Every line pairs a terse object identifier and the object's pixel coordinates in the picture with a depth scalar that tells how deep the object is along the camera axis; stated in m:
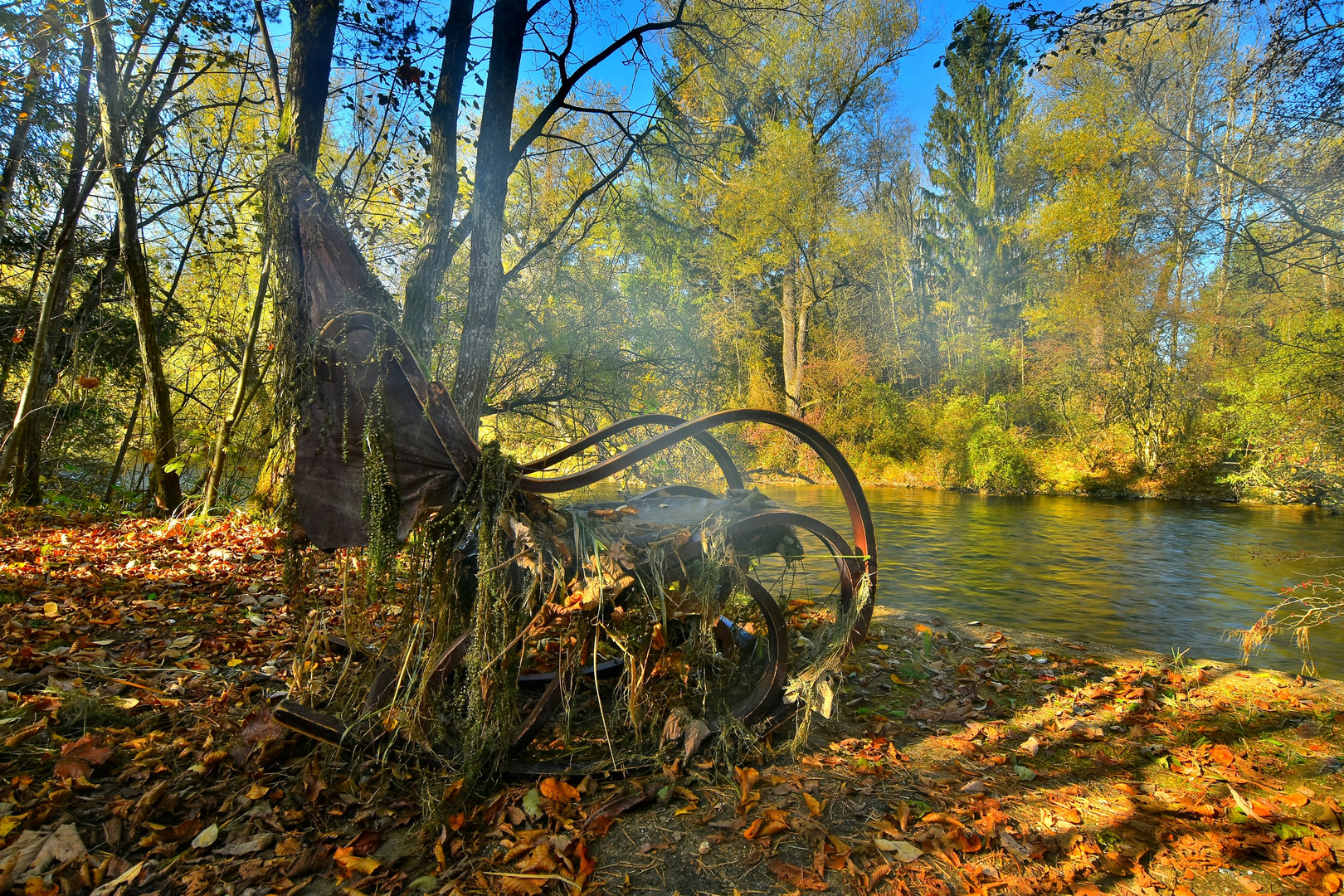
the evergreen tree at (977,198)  25.72
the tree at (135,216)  5.68
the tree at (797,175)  18.31
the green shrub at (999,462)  17.48
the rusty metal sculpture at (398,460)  2.29
